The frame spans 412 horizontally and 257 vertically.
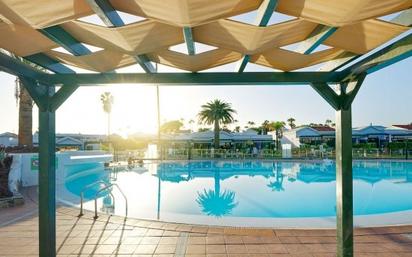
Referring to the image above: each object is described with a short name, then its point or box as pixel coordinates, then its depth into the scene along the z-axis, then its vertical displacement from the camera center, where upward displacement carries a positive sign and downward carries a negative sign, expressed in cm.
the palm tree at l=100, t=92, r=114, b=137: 4341 +583
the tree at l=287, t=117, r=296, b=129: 6521 +368
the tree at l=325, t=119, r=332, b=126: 7644 +428
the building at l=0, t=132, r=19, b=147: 3412 +28
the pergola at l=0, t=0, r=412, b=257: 203 +89
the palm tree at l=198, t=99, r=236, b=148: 3638 +333
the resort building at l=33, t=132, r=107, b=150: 3581 -4
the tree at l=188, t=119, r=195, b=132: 7743 +453
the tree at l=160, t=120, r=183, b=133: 7300 +330
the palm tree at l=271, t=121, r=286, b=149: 3856 +45
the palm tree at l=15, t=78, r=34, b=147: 1402 +97
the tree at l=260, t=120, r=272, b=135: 6035 +245
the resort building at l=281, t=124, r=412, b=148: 3181 +40
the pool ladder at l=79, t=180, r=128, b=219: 680 -178
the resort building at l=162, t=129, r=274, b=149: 3697 -6
